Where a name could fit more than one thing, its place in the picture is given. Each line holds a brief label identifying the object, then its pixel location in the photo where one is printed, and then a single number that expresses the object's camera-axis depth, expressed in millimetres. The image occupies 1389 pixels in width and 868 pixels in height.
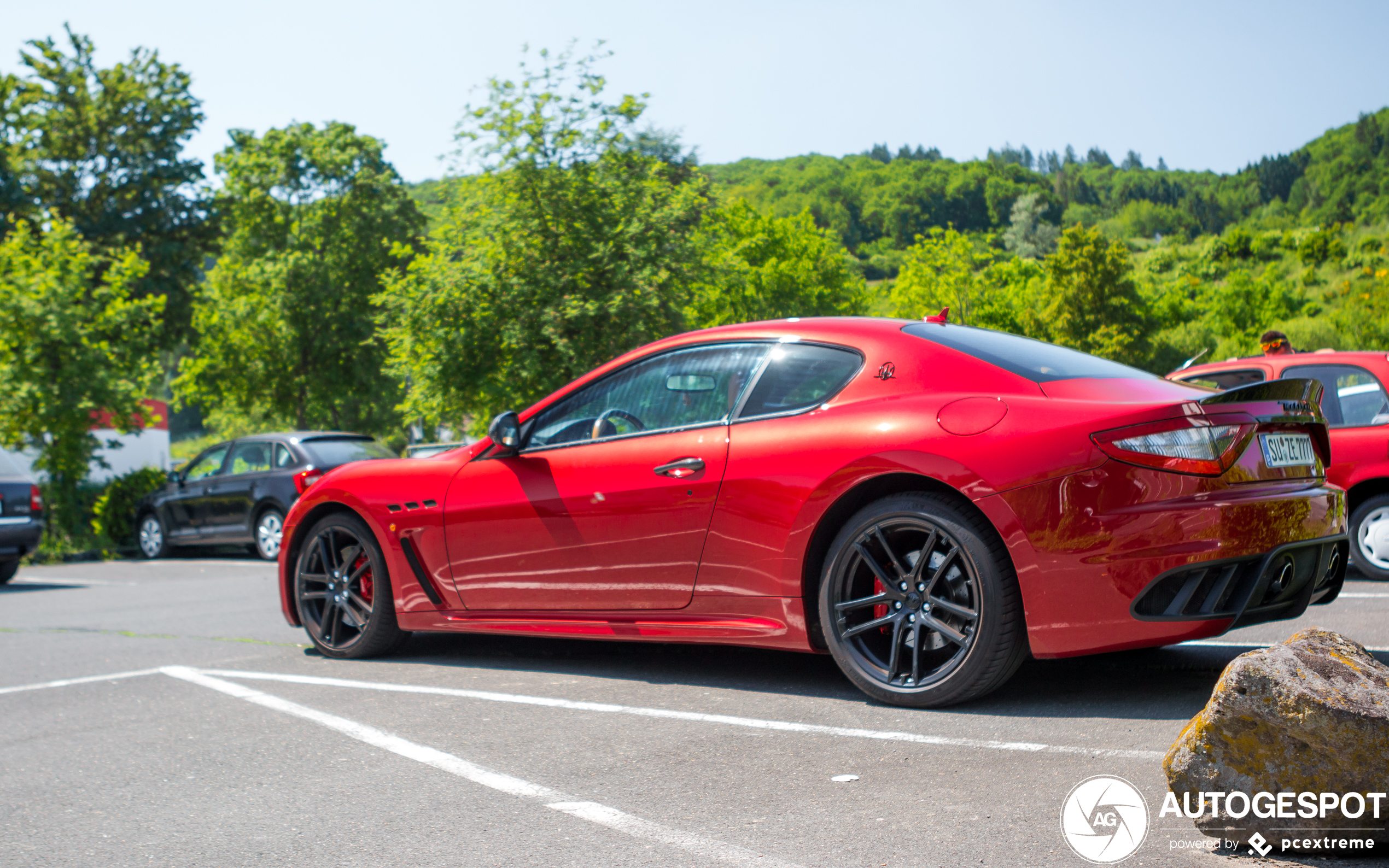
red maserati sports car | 3686
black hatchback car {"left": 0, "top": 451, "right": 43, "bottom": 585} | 12617
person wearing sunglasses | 9039
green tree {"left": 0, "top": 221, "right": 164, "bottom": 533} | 17172
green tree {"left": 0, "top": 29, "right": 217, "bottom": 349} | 33312
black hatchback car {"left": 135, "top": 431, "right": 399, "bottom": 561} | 14297
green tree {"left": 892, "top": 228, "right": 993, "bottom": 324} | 64750
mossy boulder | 2477
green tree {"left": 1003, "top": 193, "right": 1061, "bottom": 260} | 103562
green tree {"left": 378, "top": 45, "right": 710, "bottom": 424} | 19812
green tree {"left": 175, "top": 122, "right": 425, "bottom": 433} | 36469
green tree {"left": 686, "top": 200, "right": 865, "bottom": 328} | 54750
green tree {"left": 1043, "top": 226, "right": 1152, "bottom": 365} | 75688
